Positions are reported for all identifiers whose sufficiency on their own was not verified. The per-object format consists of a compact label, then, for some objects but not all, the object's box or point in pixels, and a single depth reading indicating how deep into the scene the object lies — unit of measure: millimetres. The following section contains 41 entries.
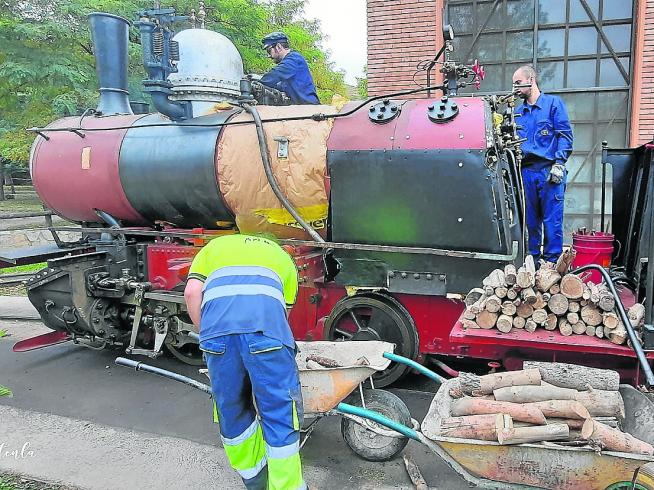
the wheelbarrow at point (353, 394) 3219
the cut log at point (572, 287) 3307
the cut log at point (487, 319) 3410
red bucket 4773
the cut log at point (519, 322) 3406
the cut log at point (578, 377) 2926
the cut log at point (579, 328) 3301
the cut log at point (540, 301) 3359
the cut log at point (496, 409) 2631
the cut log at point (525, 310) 3393
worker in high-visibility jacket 2699
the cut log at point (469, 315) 3471
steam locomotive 3924
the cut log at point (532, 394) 2805
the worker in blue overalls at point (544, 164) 5016
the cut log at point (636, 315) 3238
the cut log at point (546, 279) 3365
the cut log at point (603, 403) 2770
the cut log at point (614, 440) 2455
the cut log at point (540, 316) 3371
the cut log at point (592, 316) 3264
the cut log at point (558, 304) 3326
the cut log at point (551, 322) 3377
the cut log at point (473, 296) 3667
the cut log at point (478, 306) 3425
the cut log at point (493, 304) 3395
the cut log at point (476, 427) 2596
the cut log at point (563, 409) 2602
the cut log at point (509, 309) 3379
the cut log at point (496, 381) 2938
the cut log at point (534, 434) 2527
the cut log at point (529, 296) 3352
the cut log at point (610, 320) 3191
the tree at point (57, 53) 11195
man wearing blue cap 5332
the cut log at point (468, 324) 3445
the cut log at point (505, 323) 3363
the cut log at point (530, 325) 3381
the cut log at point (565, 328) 3312
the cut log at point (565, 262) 3420
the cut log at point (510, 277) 3422
